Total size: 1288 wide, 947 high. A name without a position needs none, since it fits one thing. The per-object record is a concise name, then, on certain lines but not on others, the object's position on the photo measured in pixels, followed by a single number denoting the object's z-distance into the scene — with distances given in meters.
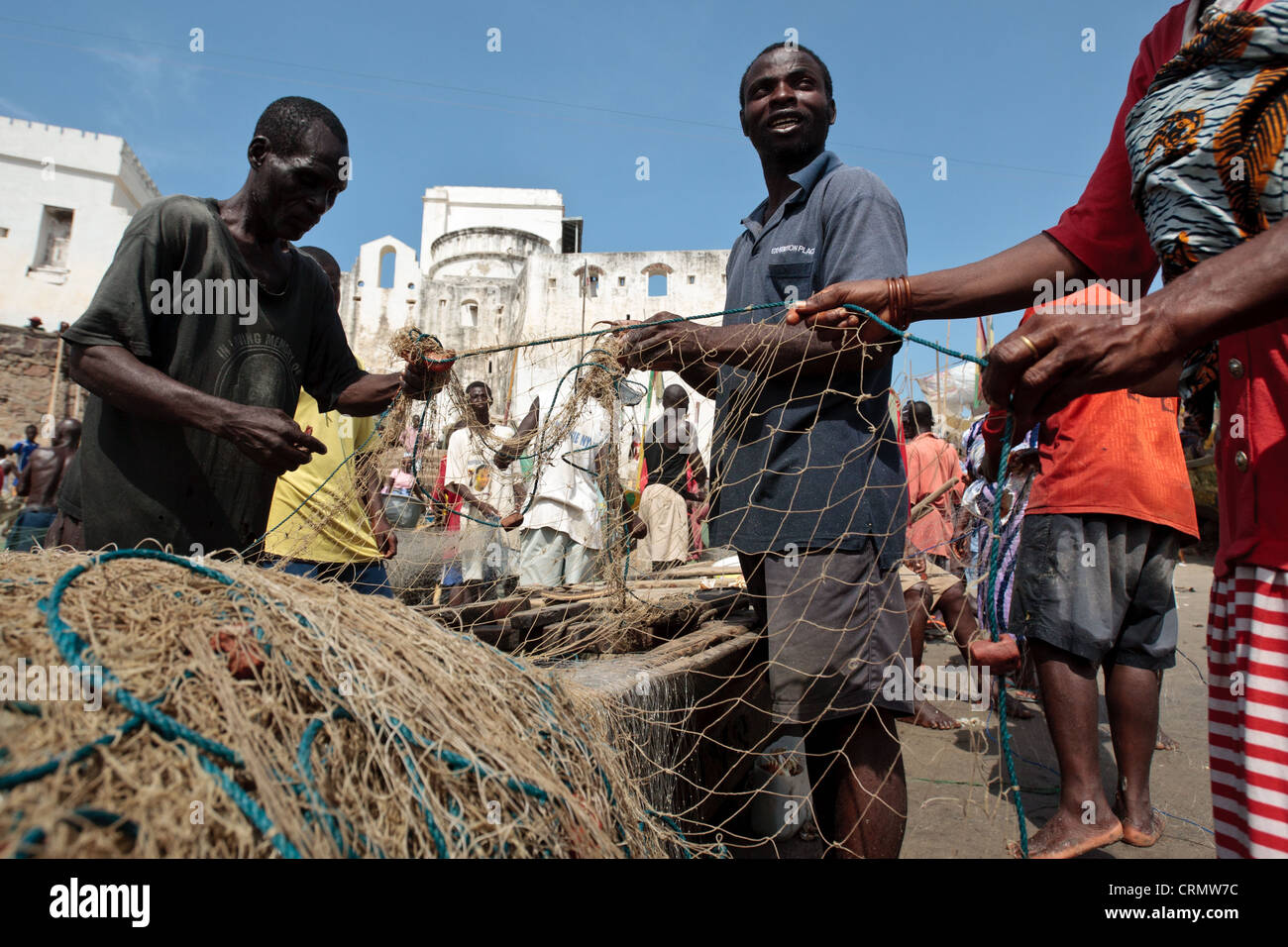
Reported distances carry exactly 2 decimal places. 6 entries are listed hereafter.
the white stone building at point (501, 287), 28.98
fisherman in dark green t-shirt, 2.10
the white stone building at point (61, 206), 28.58
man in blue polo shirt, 2.08
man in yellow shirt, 3.31
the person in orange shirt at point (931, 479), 6.17
